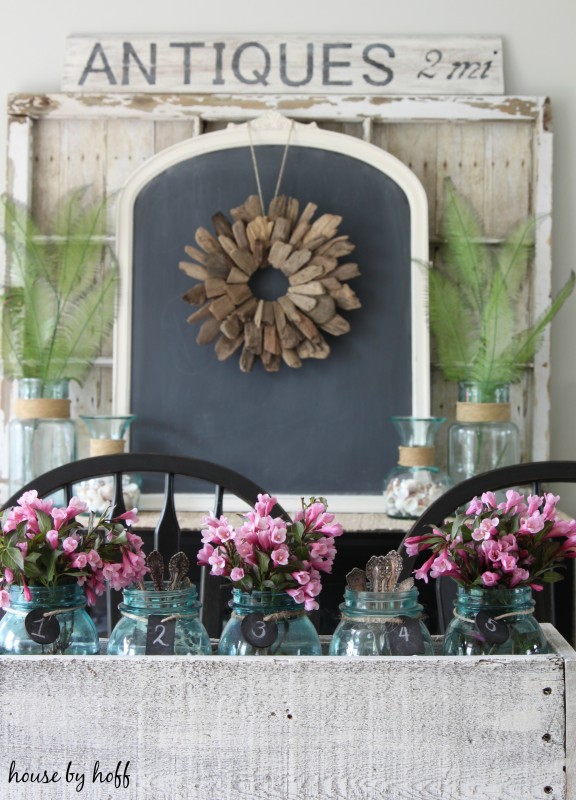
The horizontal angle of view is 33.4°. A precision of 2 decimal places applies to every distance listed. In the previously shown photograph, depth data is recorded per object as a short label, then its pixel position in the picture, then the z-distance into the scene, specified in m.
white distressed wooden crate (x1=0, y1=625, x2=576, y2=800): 0.82
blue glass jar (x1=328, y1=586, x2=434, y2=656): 0.89
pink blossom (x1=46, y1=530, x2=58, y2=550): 0.93
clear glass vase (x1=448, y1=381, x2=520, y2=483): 2.57
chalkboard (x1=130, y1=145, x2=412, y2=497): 2.68
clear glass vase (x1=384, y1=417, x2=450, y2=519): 2.47
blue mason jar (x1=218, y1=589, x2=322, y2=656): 0.90
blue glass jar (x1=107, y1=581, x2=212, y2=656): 0.91
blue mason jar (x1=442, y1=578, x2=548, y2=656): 0.90
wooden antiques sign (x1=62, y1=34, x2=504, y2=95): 2.70
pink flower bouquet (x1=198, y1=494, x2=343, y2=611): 0.92
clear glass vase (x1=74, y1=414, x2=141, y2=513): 2.42
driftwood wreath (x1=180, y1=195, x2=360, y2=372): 2.63
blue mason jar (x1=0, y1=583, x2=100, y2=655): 0.91
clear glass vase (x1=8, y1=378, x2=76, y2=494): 2.60
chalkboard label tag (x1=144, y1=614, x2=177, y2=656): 0.89
